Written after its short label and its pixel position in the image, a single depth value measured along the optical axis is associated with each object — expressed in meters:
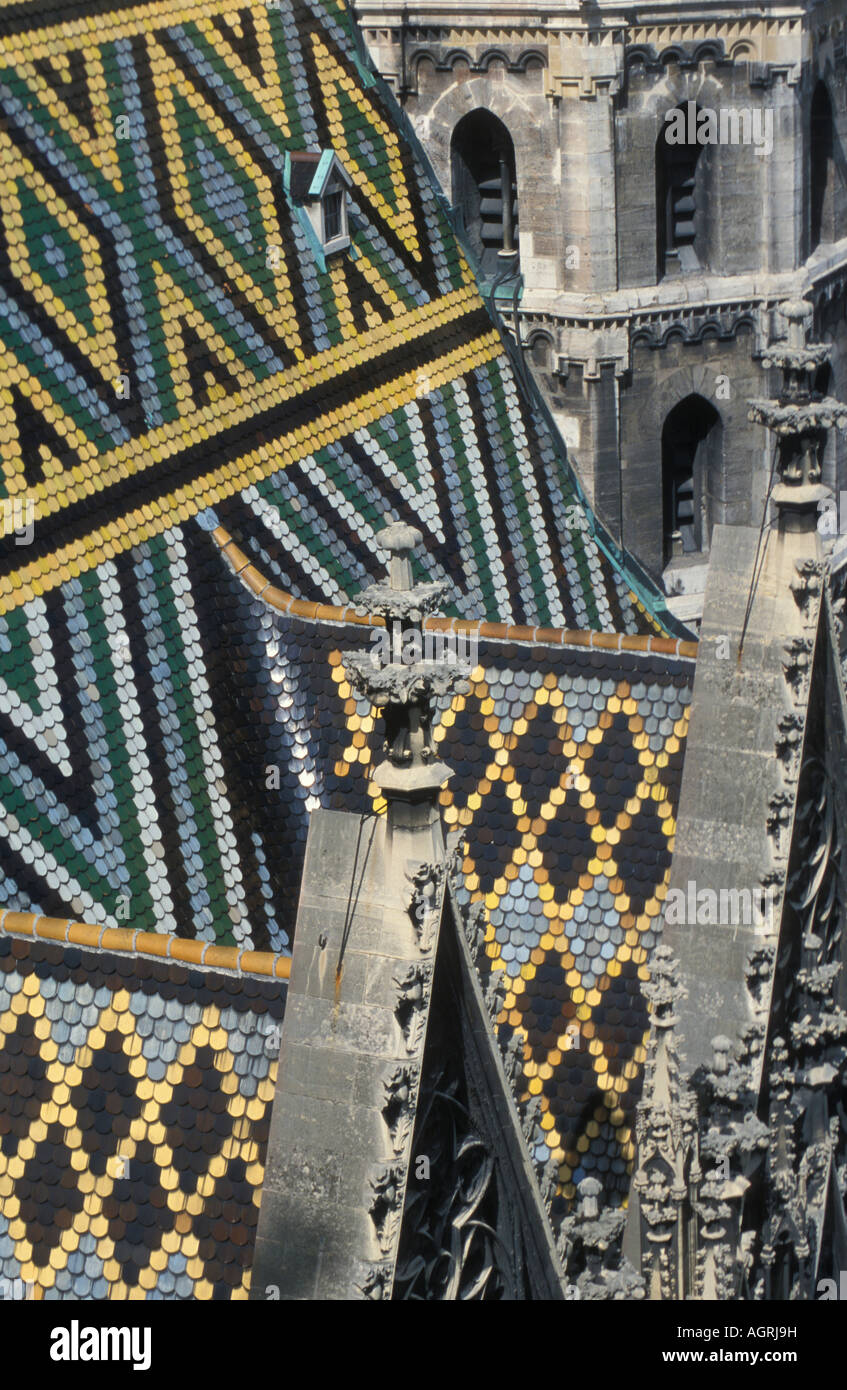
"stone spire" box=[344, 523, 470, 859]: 17.52
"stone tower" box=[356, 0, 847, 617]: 33.53
